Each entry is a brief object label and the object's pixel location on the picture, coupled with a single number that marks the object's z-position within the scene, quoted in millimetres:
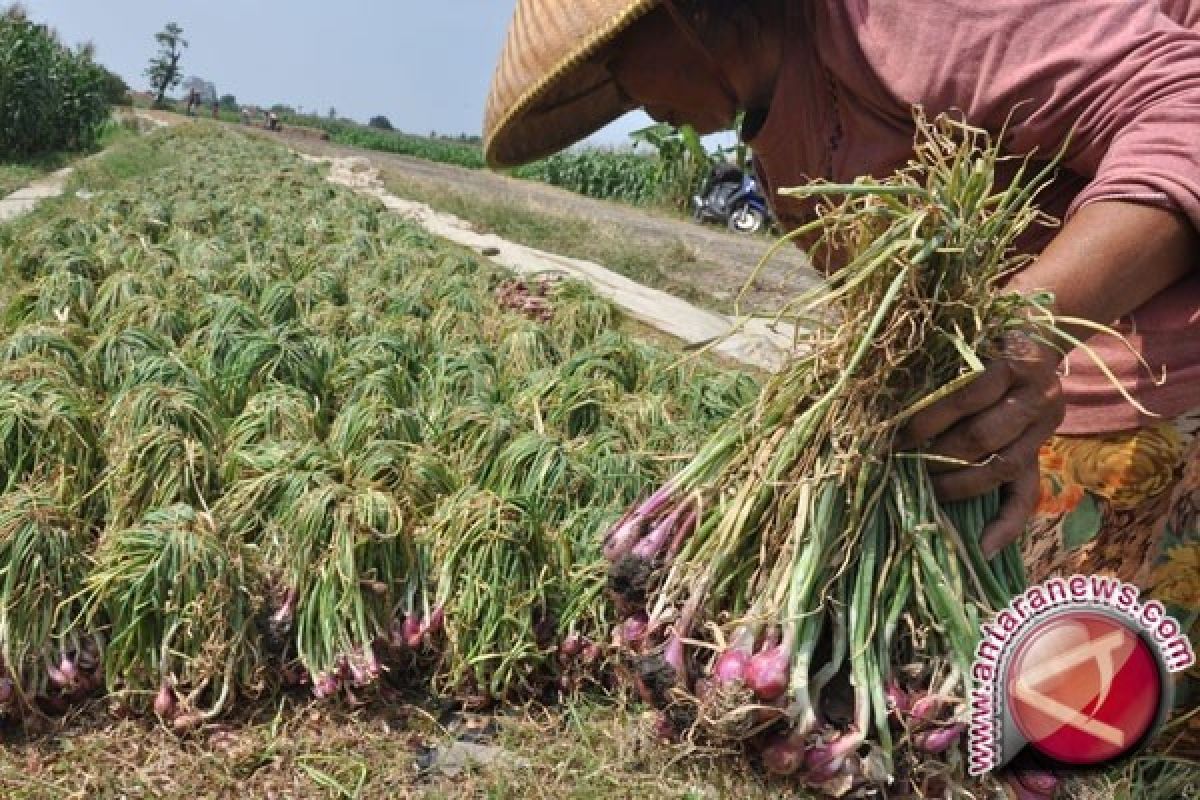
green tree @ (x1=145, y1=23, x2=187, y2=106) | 64625
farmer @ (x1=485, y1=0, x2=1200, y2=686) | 1242
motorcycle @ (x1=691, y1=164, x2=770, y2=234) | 16234
